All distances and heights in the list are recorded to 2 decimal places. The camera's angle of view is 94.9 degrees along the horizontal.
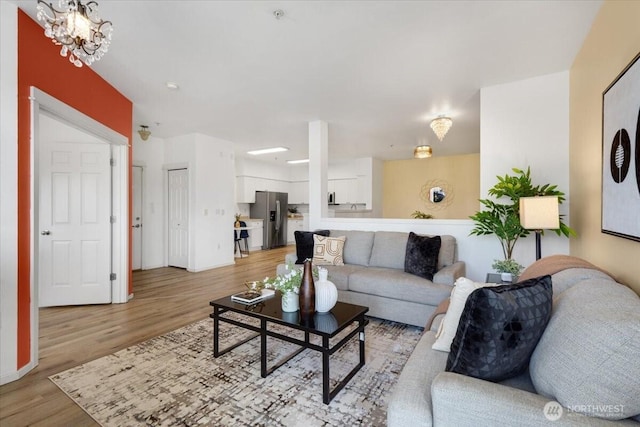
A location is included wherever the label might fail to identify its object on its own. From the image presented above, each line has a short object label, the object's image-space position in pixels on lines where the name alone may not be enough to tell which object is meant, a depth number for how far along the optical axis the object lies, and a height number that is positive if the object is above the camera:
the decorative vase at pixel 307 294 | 2.07 -0.58
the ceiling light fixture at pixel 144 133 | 4.67 +1.24
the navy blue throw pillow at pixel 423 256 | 3.10 -0.48
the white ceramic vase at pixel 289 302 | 2.14 -0.66
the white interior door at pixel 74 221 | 3.49 -0.13
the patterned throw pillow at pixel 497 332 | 1.09 -0.45
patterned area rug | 1.70 -1.18
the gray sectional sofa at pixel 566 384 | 0.88 -0.57
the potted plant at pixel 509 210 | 2.84 +0.03
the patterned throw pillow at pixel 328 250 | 3.74 -0.49
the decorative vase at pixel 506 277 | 2.45 -0.54
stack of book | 2.35 -0.71
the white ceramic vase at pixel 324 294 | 2.12 -0.59
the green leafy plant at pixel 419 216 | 6.47 -0.08
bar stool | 7.25 -0.66
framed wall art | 1.46 +0.32
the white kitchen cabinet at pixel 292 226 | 9.44 -0.47
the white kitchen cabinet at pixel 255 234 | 8.09 -0.63
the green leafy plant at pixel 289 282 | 2.12 -0.51
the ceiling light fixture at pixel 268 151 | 6.71 +1.44
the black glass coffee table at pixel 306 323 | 1.81 -0.74
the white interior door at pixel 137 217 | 5.54 -0.12
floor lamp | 2.31 +0.00
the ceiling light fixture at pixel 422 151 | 5.71 +1.20
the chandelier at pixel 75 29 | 1.57 +1.00
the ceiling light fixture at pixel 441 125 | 4.21 +1.26
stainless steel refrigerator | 8.35 -0.10
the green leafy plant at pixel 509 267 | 2.49 -0.46
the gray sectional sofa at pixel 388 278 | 2.88 -0.69
